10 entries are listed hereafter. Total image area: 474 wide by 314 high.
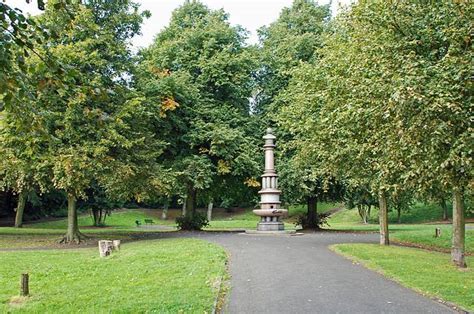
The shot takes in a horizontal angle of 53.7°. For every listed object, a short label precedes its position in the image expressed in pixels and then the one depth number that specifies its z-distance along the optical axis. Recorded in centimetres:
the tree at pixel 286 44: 3011
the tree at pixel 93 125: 1831
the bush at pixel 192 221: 2927
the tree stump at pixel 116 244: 1620
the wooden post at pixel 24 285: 887
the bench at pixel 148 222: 4842
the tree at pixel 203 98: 2572
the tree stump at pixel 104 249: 1489
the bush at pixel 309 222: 3079
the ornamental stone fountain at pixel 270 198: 2553
